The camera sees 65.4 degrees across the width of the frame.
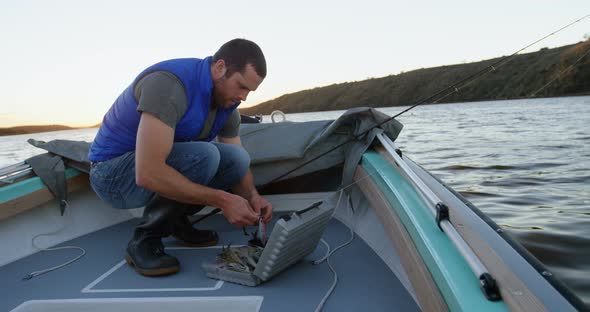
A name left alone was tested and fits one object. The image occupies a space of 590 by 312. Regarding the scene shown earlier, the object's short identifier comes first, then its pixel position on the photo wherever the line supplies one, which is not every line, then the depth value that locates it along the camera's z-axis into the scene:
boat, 1.13
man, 1.78
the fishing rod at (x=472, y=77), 2.16
